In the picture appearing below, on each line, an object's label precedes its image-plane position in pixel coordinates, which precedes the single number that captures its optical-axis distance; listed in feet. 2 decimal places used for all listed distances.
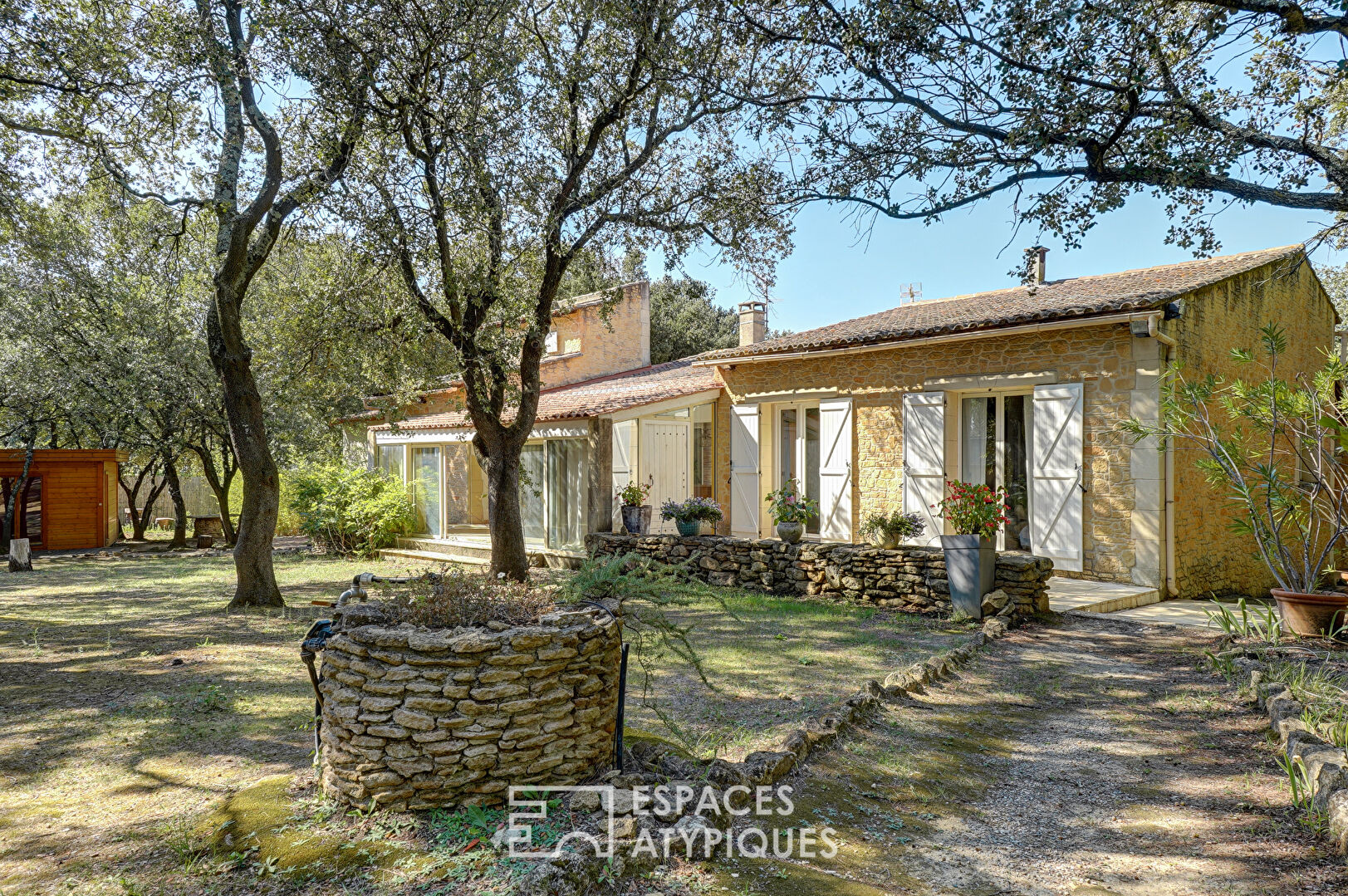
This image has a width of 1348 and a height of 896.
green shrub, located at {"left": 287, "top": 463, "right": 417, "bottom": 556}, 52.65
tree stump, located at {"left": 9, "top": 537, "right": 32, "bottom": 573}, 46.14
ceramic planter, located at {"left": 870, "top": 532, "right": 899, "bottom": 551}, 31.32
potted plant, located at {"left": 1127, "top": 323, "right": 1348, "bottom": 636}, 21.50
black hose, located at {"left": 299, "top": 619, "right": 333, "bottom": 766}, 13.20
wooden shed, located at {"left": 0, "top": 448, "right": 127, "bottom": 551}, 56.59
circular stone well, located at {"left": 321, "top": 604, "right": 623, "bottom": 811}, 11.66
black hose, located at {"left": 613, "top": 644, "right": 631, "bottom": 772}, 13.24
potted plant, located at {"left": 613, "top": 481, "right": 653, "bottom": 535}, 40.45
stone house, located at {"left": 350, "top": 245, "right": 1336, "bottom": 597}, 29.86
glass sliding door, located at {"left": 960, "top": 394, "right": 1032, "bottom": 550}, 33.60
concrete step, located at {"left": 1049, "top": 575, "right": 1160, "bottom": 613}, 27.32
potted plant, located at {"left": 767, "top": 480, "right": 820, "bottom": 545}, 35.19
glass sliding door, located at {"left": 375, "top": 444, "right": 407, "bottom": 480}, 56.70
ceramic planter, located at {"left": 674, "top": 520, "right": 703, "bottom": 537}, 38.42
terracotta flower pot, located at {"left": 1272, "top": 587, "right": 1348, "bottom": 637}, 21.25
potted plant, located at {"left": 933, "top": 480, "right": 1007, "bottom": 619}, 27.43
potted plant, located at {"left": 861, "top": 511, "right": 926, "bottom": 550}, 31.12
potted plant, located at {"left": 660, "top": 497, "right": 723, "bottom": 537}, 38.27
